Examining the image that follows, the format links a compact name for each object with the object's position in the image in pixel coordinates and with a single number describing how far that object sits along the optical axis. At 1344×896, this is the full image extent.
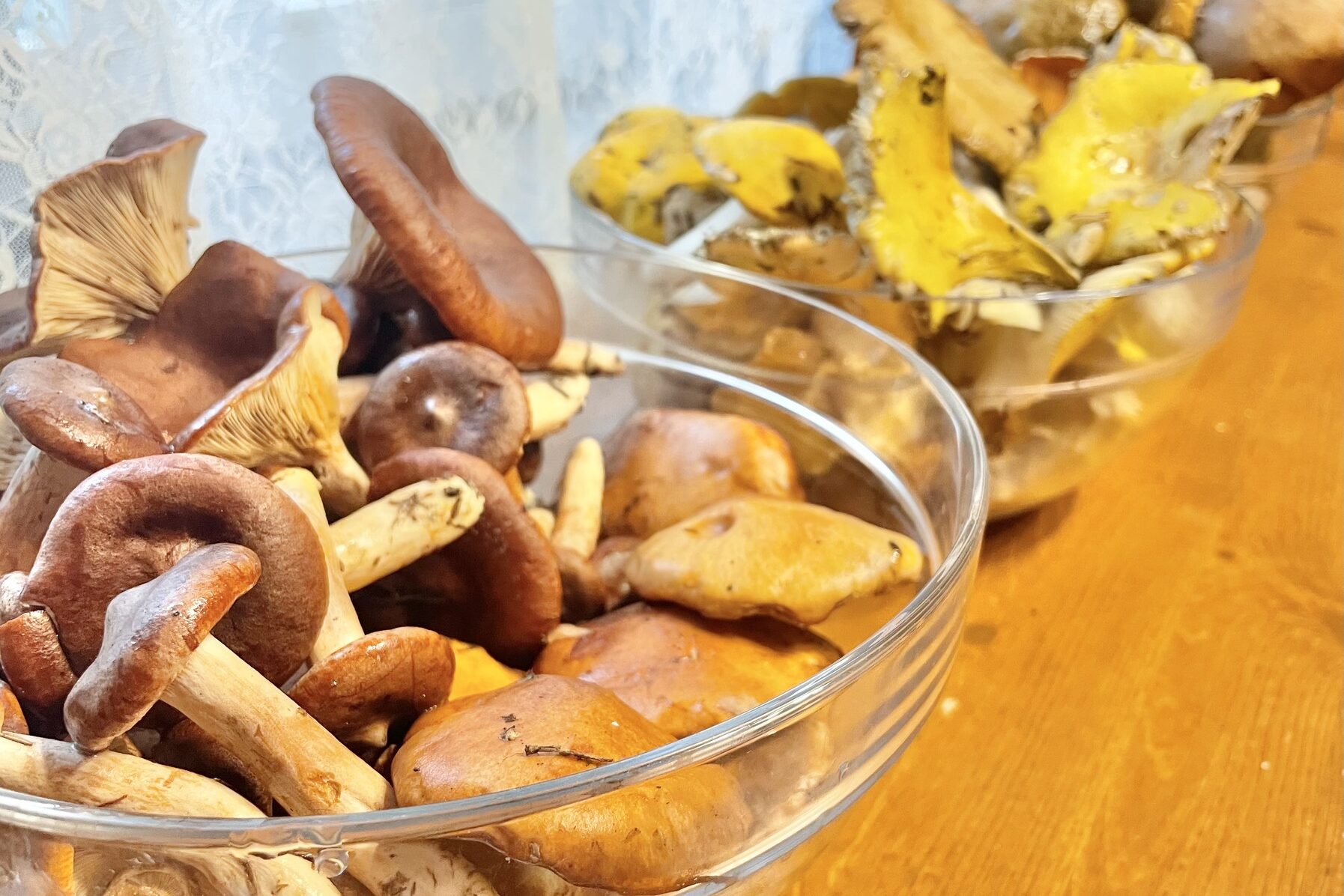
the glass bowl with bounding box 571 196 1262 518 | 0.62
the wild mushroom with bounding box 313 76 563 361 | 0.44
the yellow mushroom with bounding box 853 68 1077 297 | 0.61
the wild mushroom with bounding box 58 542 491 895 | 0.26
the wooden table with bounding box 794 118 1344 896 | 0.48
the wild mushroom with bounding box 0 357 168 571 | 0.33
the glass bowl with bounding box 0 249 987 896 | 0.24
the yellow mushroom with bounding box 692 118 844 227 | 0.64
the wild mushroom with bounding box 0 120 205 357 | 0.39
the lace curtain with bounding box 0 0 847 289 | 0.49
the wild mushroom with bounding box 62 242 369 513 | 0.39
